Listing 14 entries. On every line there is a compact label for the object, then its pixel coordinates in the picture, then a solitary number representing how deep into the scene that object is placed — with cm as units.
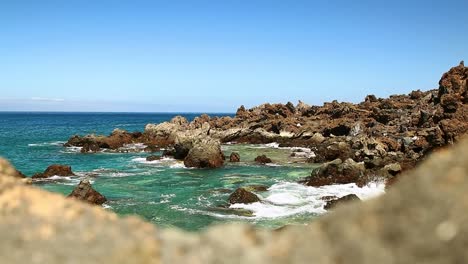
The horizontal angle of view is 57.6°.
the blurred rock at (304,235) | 213
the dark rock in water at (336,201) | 2280
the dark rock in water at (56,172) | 3562
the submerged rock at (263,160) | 4359
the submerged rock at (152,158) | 4699
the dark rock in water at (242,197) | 2498
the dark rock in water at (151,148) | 5758
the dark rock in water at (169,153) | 4841
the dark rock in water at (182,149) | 4643
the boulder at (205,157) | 4138
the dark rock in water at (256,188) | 2892
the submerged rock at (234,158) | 4516
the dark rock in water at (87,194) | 2525
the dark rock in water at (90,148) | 5650
